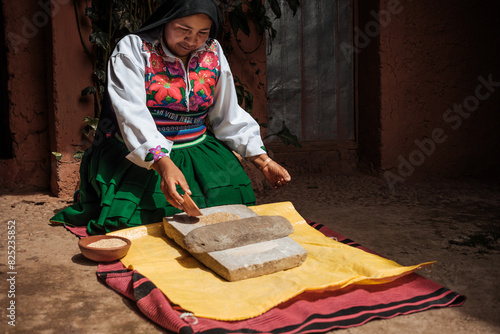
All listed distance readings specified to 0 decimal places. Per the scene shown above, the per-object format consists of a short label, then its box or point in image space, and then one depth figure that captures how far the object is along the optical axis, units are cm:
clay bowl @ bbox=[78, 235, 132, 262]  208
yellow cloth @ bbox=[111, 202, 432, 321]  168
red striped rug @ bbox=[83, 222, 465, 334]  157
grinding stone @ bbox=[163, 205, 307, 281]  189
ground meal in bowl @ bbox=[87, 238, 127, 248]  215
